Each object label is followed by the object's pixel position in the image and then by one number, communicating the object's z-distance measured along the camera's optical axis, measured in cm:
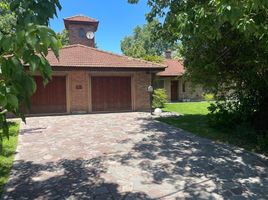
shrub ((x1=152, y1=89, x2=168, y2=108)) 1324
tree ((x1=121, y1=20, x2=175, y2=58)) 3223
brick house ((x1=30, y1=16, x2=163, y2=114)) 1127
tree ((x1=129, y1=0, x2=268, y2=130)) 368
